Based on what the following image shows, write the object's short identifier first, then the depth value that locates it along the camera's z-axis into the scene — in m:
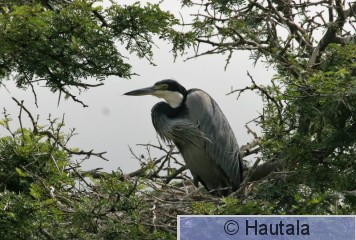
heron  16.45
